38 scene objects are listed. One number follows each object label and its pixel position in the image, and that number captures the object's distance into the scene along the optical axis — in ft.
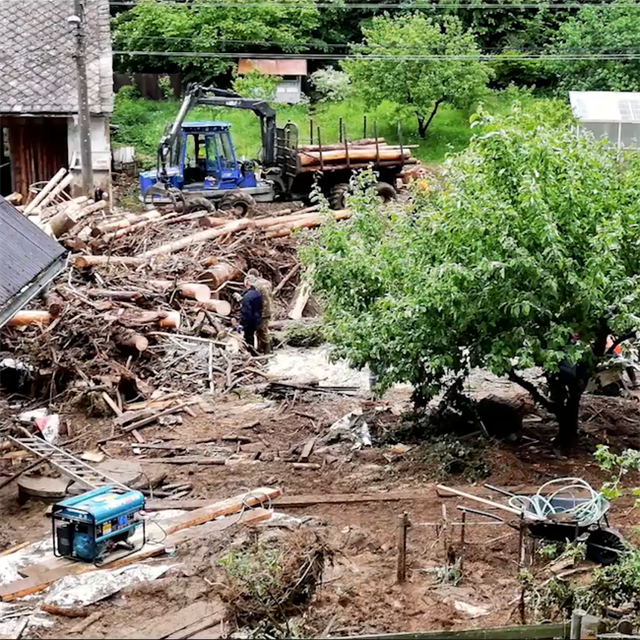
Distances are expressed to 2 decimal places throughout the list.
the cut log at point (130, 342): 51.47
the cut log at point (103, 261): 60.75
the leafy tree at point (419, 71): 114.93
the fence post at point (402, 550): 29.14
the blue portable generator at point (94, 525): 30.40
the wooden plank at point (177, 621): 25.35
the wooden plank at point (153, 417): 45.94
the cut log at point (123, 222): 67.97
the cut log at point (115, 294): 56.85
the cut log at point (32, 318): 53.47
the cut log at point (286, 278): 69.05
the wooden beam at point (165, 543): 29.22
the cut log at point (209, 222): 73.51
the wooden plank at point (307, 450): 42.13
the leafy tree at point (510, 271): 36.45
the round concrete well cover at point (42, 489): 37.29
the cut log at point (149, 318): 53.42
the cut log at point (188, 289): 59.36
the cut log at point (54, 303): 53.72
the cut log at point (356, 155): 90.43
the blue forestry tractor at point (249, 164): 85.30
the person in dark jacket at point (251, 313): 56.03
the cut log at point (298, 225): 75.59
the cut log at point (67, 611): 27.71
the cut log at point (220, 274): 62.34
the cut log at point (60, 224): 65.62
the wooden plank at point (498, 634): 17.97
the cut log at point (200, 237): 66.23
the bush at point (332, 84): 128.88
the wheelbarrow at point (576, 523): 30.25
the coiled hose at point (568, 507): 30.30
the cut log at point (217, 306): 59.36
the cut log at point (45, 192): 73.94
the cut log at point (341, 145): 91.76
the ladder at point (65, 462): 37.22
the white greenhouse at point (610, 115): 96.27
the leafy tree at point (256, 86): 122.42
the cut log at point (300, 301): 65.51
